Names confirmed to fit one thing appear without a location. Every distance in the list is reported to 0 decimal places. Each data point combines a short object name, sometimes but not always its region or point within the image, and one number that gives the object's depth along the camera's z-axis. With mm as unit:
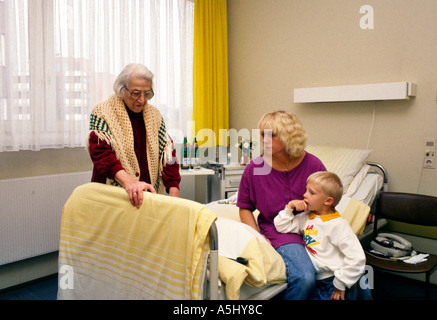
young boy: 1511
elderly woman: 1747
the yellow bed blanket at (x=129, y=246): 1305
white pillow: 2654
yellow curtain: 3602
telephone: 2219
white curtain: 2379
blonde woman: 1831
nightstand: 3232
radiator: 2393
